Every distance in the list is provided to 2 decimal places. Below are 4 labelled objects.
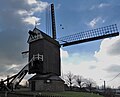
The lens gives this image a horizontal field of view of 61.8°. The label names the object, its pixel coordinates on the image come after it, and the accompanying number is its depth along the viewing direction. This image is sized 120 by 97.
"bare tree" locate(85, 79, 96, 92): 54.11
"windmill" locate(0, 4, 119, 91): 19.21
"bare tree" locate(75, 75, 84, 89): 48.53
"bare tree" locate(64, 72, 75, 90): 45.41
